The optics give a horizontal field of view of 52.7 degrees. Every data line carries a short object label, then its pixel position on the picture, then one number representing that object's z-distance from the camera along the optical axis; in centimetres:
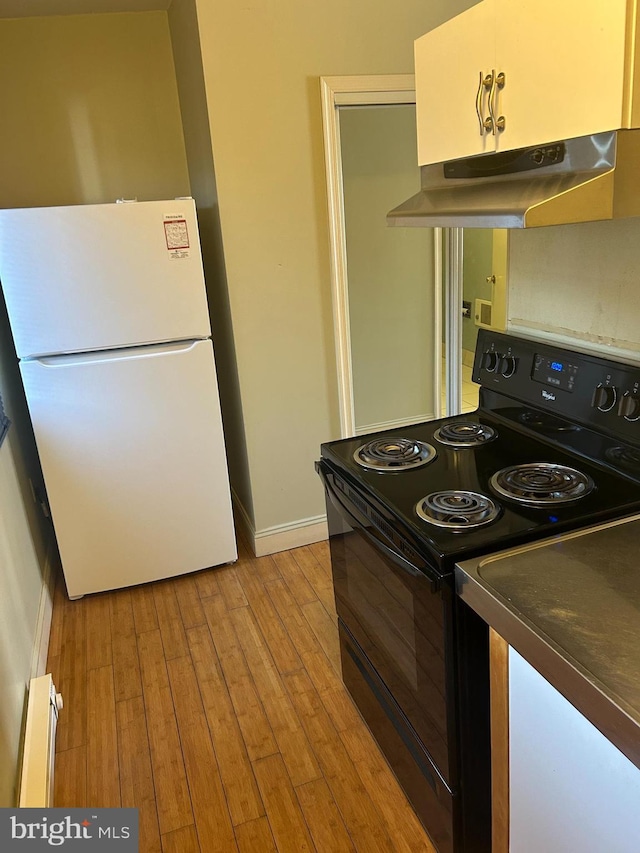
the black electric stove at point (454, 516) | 130
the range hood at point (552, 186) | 114
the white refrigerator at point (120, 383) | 245
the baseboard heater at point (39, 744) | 167
